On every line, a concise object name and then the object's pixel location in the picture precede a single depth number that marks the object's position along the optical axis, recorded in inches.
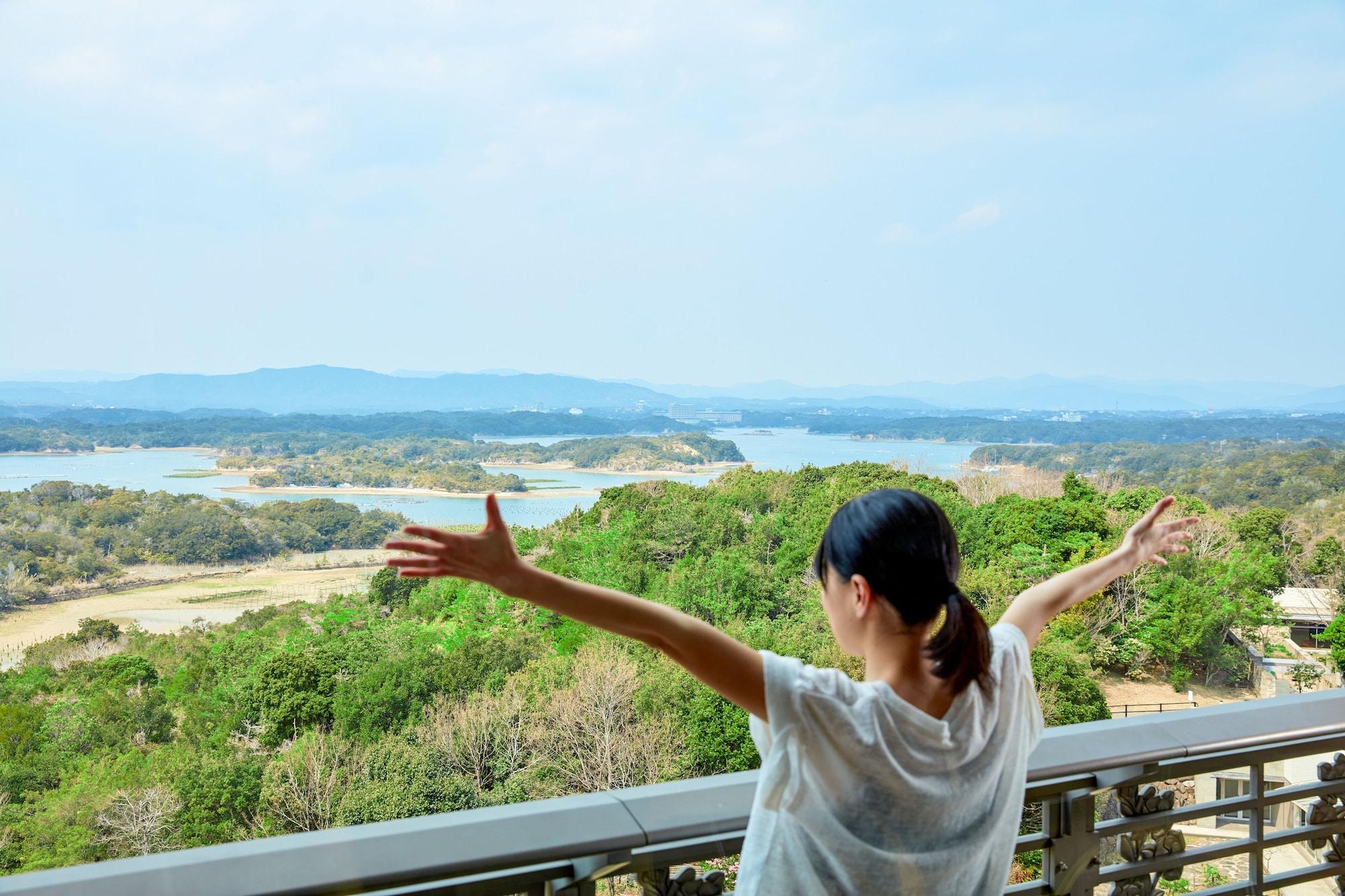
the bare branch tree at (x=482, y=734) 690.8
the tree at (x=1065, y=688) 622.5
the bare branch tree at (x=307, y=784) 646.5
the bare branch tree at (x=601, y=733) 673.6
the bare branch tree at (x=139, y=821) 611.2
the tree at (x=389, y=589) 788.0
